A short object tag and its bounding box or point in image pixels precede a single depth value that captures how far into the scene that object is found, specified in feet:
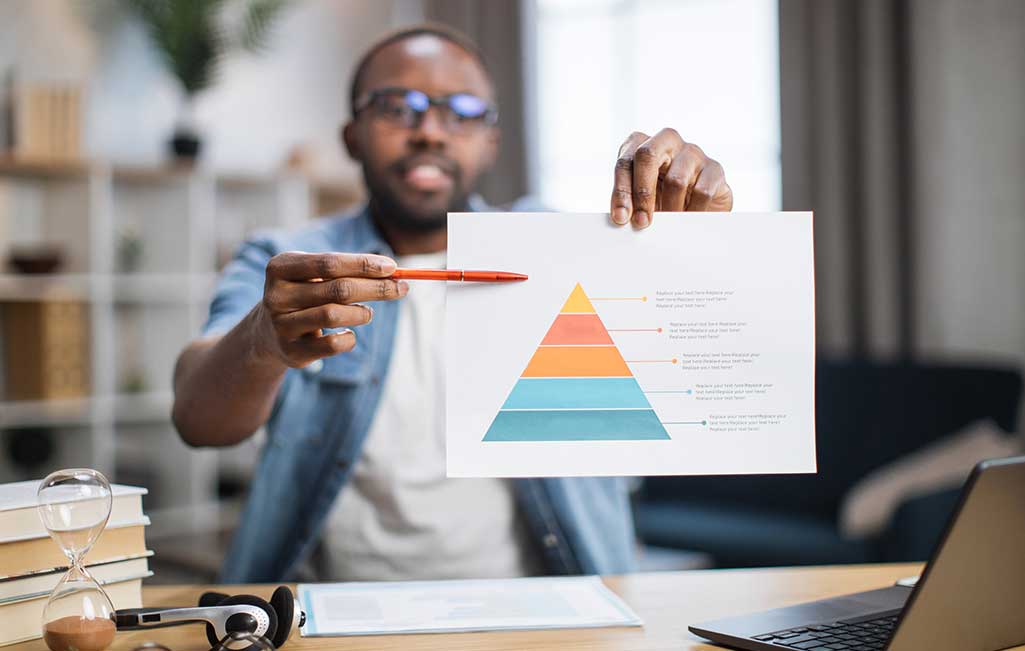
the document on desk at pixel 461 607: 3.72
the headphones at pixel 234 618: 3.32
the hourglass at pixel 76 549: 3.11
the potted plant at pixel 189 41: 12.91
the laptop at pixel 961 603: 2.99
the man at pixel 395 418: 5.41
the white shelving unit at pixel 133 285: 12.37
